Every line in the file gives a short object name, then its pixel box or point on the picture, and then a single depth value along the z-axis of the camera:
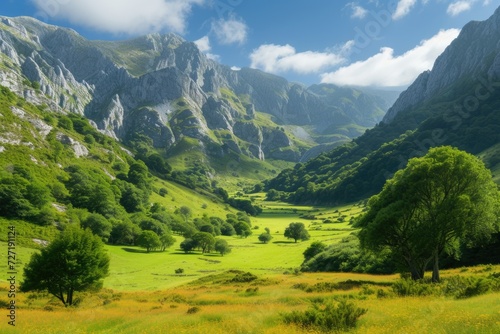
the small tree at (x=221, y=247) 117.38
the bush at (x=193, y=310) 28.17
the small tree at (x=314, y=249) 85.12
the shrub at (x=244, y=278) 57.91
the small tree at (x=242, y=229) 161.12
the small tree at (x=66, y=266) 42.69
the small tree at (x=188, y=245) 119.75
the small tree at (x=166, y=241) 119.56
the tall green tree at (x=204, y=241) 120.44
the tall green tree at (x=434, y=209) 35.41
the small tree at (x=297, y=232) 136.12
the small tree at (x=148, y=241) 111.38
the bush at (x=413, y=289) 26.67
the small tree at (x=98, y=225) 108.94
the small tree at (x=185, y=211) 172.38
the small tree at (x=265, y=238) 140.50
